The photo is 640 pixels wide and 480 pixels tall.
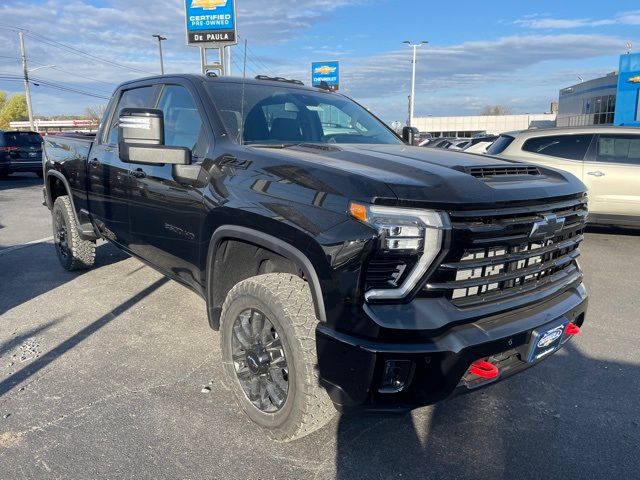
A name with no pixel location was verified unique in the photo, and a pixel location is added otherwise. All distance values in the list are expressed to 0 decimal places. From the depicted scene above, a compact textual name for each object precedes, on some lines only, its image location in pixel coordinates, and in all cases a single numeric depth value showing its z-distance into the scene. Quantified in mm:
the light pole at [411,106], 41656
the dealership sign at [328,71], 33094
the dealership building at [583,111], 31141
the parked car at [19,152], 16359
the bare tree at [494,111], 117956
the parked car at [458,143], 18162
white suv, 7461
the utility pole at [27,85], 37406
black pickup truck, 2182
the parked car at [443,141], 15330
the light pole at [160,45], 41134
